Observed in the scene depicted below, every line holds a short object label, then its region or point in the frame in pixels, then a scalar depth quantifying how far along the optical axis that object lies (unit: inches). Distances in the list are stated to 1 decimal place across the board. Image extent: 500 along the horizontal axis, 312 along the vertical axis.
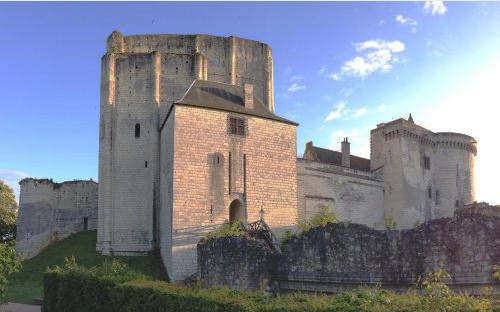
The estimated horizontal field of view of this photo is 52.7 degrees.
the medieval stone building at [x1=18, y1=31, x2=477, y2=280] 1039.0
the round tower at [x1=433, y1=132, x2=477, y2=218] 1809.8
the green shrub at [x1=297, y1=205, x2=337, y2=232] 1060.5
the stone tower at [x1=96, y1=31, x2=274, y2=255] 1262.3
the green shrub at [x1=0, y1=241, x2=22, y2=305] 539.5
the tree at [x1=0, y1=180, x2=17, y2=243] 2009.1
